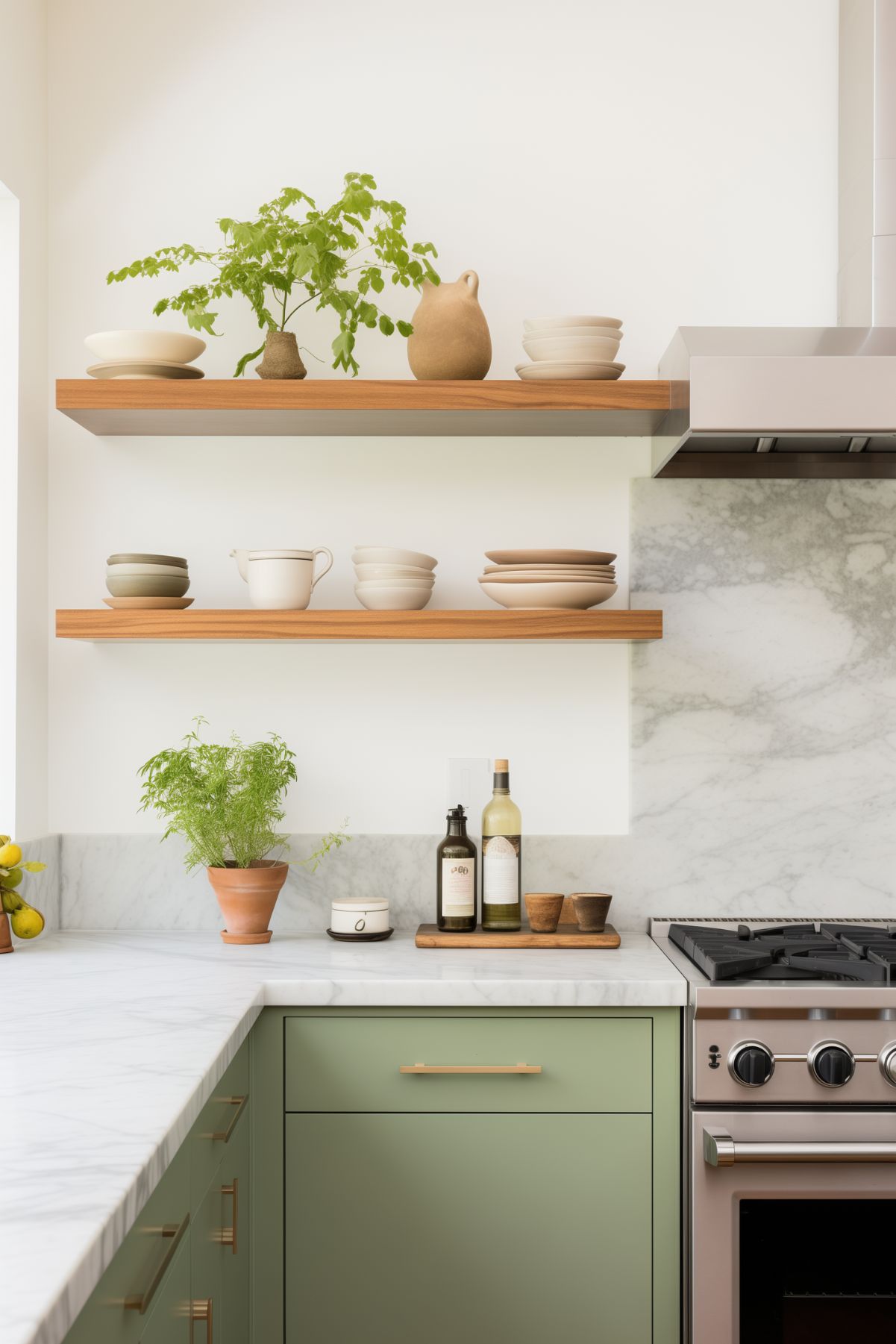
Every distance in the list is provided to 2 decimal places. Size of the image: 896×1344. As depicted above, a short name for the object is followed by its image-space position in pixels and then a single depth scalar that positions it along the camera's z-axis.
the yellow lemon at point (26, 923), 2.18
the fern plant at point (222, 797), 2.27
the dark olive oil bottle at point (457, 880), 2.29
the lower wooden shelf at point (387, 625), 2.23
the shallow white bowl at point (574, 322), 2.25
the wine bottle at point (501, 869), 2.29
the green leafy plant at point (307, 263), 2.27
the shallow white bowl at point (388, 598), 2.28
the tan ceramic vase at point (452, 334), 2.27
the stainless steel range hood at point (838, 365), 2.06
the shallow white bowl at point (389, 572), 2.27
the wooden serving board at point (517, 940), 2.23
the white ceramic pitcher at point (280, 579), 2.28
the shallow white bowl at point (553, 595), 2.24
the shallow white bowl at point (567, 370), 2.25
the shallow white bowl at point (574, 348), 2.26
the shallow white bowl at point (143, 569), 2.28
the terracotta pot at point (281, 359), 2.32
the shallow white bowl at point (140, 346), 2.28
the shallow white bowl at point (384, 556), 2.28
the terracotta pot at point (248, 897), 2.26
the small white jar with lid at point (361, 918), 2.30
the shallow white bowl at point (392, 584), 2.27
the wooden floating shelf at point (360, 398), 2.22
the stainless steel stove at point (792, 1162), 1.84
